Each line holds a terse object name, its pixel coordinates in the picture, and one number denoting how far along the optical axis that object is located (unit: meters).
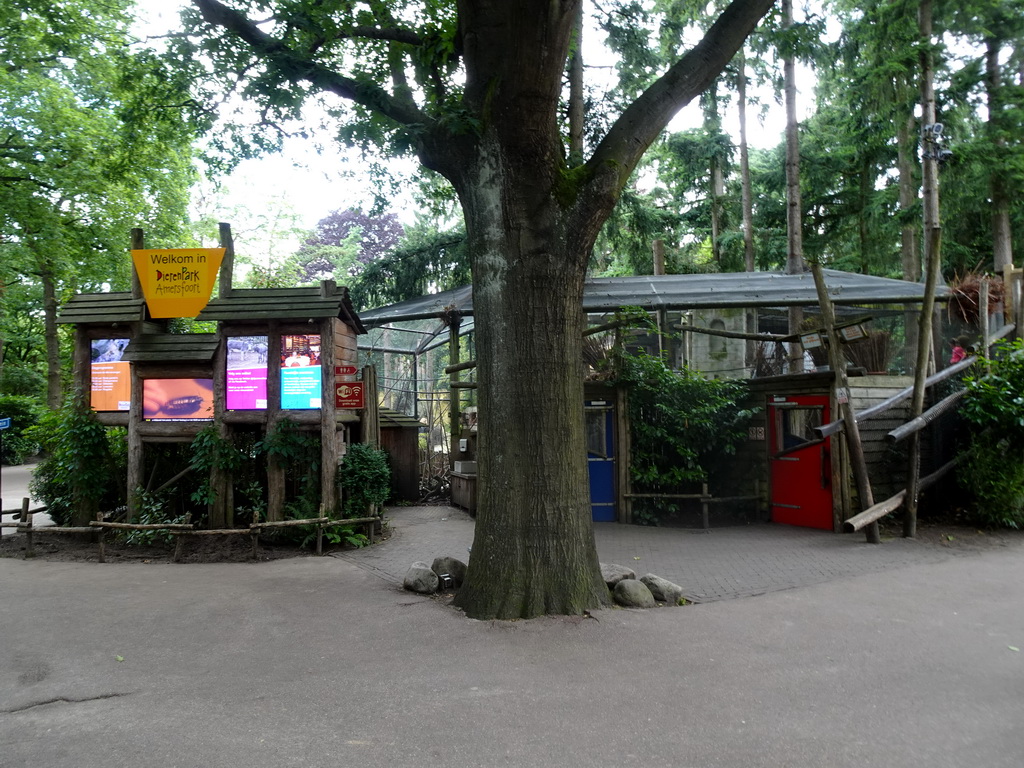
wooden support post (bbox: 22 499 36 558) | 10.60
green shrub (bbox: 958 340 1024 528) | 10.91
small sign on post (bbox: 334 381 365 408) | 11.13
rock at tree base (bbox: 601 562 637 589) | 7.61
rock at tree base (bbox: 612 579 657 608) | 7.13
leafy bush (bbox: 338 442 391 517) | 11.16
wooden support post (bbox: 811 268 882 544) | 10.51
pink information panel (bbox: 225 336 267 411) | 11.16
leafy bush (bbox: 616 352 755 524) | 12.60
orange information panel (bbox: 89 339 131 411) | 11.59
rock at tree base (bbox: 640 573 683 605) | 7.39
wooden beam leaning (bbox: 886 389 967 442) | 10.38
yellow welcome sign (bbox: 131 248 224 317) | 11.25
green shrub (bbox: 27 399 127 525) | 11.32
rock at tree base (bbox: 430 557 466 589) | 7.99
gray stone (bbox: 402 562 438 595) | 7.89
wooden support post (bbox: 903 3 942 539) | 10.66
